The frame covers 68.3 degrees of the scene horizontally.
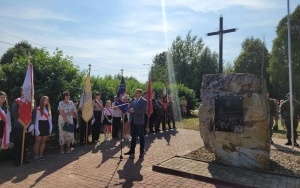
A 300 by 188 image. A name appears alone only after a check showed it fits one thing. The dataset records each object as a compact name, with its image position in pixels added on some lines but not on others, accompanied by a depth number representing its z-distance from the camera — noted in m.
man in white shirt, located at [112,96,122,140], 9.42
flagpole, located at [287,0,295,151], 7.19
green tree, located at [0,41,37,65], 30.88
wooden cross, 10.25
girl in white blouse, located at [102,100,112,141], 9.03
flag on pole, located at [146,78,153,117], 9.75
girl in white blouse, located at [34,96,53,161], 6.41
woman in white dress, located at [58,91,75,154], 7.11
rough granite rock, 5.65
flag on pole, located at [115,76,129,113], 7.18
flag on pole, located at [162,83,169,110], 11.72
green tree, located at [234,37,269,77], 36.11
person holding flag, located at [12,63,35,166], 6.00
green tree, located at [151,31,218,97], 35.92
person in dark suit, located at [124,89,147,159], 6.79
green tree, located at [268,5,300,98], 26.29
